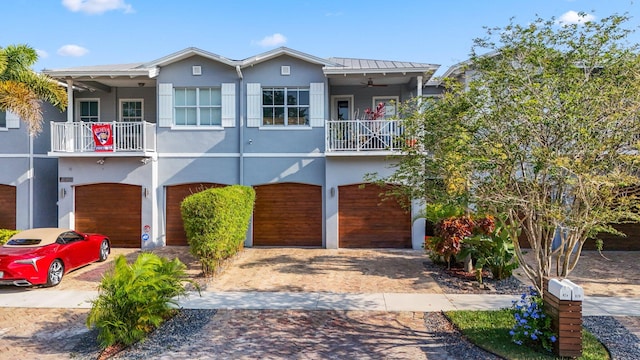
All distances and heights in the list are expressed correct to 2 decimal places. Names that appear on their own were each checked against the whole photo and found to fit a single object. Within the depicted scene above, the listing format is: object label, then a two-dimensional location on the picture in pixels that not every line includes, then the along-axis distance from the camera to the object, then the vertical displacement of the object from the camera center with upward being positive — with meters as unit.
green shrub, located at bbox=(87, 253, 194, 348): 6.38 -1.98
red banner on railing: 14.34 +1.71
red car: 9.43 -1.81
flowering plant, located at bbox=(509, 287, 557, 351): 5.88 -2.17
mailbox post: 5.59 -1.94
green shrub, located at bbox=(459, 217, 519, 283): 9.71 -1.72
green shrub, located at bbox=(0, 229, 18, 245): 13.68 -1.74
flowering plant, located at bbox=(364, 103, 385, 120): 14.27 +2.46
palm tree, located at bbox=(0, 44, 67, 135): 10.82 +2.88
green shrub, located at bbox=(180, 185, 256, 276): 9.95 -1.03
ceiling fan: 15.22 +3.81
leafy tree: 5.59 +0.69
